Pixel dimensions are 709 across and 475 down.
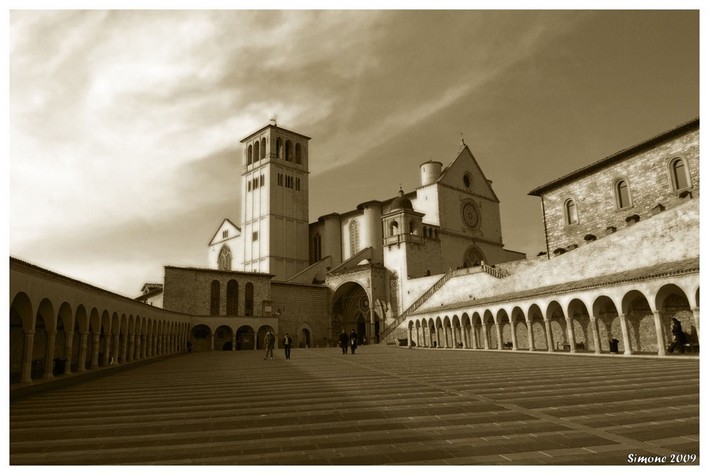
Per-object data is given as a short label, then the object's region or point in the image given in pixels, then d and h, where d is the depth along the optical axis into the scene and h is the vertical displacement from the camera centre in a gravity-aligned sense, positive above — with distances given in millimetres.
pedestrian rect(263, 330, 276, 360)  24766 -562
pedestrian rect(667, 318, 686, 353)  18172 -681
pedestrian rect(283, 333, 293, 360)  25531 -763
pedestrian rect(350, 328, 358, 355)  27941 -723
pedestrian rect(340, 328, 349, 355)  27109 -738
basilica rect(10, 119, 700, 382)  19703 +3499
